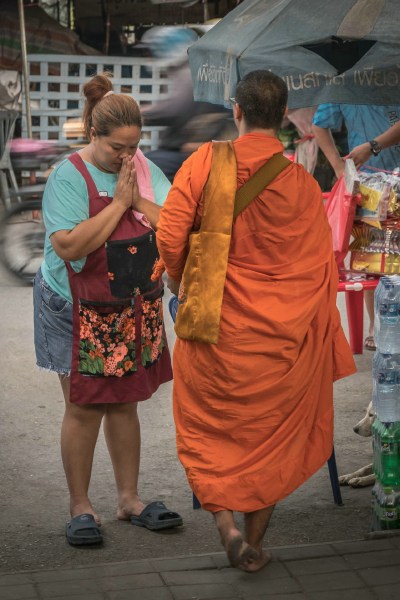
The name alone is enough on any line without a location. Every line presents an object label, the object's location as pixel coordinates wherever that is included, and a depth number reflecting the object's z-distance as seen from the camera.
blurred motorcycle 17.79
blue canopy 9.45
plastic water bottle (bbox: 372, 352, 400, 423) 8.25
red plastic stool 13.41
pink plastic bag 11.45
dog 9.67
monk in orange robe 7.67
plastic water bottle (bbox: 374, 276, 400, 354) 8.20
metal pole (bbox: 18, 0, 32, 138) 22.47
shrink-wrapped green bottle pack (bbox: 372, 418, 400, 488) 8.24
